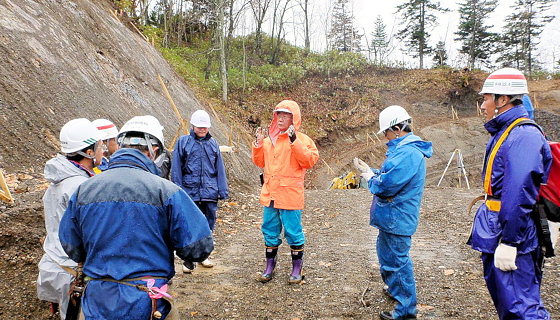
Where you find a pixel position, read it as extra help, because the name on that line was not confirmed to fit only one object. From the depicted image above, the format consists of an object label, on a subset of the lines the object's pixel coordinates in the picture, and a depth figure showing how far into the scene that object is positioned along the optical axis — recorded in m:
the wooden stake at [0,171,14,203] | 4.62
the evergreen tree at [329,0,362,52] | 46.91
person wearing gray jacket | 2.53
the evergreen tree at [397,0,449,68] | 38.75
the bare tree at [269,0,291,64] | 31.03
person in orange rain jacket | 4.27
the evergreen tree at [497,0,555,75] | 36.59
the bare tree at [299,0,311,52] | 37.39
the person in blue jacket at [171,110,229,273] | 4.84
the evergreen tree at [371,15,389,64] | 45.66
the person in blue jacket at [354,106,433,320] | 3.40
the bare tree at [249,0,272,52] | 28.92
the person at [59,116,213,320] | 1.95
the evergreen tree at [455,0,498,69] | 36.81
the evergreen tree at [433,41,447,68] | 39.16
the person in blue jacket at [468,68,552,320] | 2.29
